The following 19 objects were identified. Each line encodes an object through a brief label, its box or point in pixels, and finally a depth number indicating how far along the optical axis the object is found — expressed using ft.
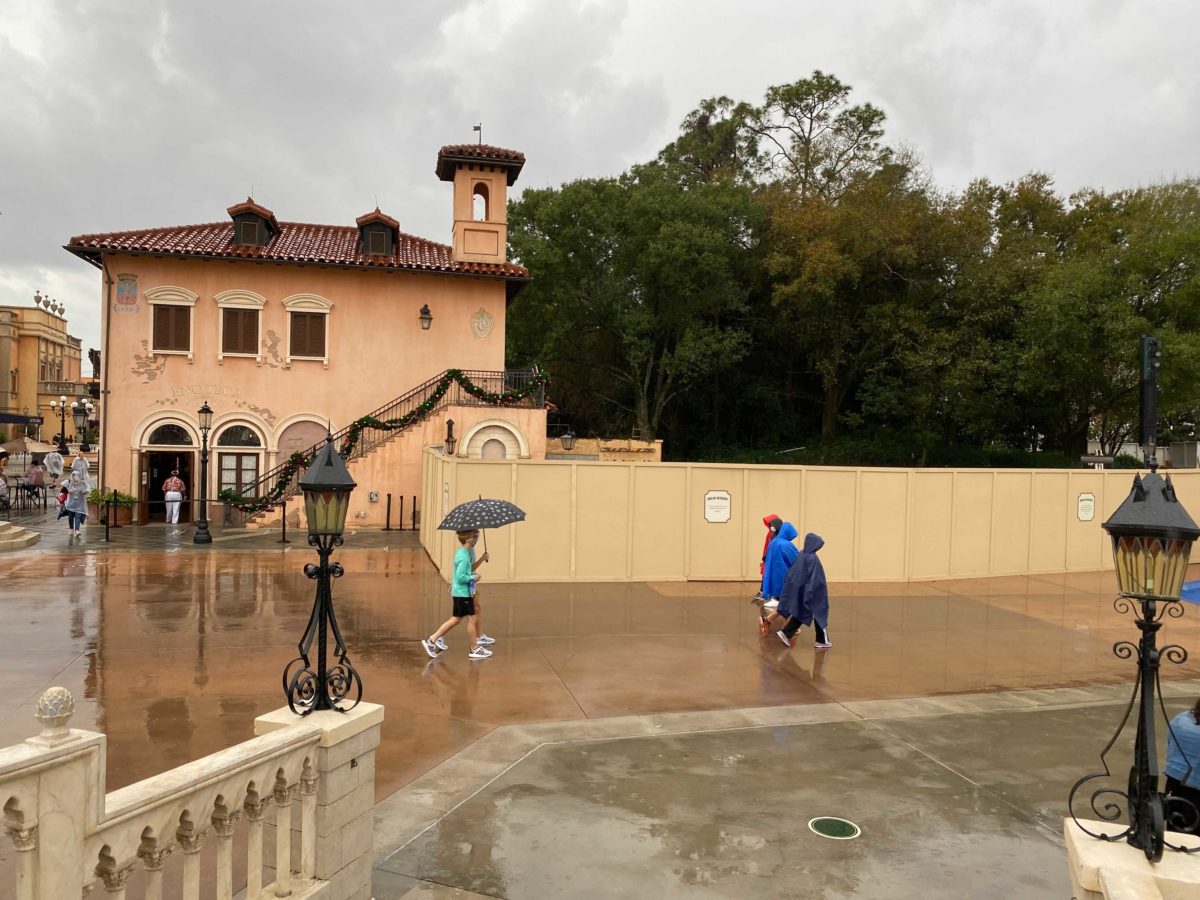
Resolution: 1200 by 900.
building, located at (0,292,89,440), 237.45
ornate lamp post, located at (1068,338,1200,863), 11.35
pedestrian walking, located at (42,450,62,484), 101.45
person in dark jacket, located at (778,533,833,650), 35.63
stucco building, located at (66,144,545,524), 84.43
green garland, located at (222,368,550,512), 77.46
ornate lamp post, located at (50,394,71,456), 136.15
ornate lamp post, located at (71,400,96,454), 102.49
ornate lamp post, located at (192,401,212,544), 65.41
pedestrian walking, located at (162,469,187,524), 77.92
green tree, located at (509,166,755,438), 112.68
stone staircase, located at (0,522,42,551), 62.18
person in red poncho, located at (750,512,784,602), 39.40
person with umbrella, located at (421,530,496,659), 32.42
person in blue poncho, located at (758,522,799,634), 38.99
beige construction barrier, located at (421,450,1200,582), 49.55
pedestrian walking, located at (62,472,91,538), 63.87
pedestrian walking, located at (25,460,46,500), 95.25
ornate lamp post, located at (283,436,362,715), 15.40
